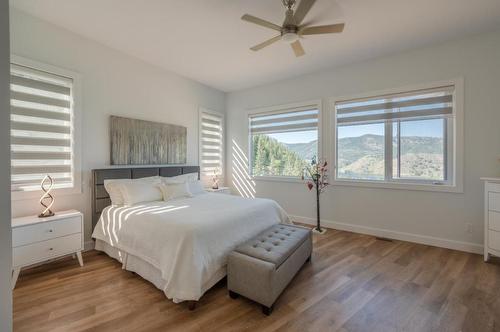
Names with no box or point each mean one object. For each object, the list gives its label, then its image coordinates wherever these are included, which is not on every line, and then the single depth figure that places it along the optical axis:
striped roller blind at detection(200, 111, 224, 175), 4.92
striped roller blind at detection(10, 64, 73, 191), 2.55
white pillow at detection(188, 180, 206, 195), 3.81
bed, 1.92
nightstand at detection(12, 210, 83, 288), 2.21
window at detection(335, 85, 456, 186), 3.29
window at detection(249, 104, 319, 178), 4.45
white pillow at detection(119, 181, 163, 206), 2.98
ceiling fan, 2.14
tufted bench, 1.84
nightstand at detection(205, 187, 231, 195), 4.53
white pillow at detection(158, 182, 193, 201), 3.31
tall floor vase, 3.90
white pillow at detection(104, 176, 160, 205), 3.01
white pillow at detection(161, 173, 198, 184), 3.60
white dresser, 2.62
